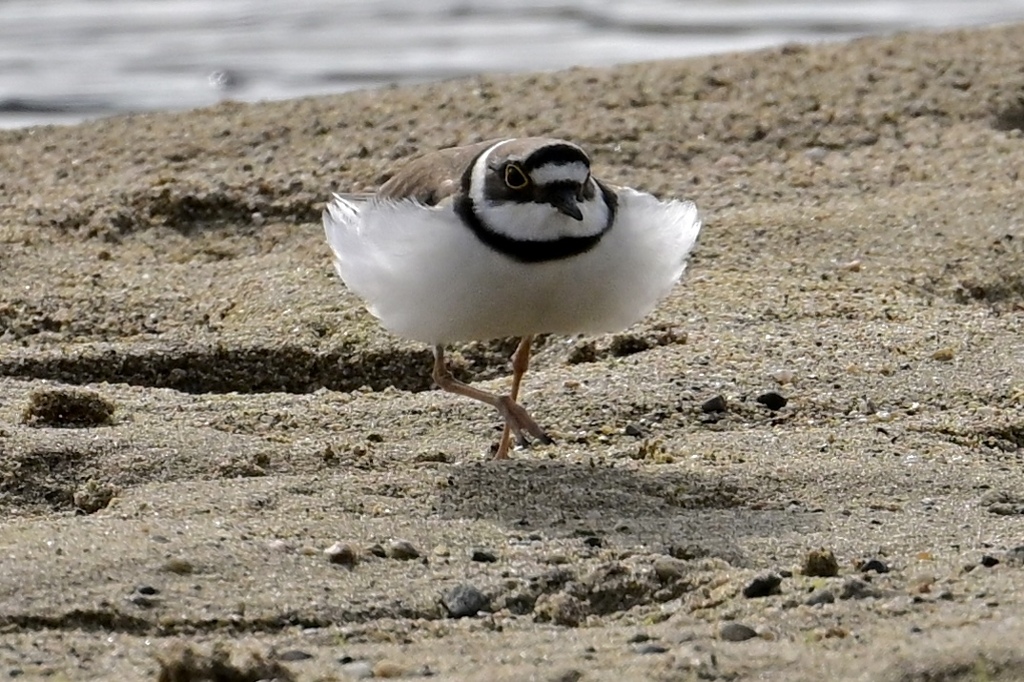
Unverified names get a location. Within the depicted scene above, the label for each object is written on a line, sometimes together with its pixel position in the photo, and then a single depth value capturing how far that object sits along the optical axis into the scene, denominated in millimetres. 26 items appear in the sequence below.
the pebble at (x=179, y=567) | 7184
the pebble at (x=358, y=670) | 6285
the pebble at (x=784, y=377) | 10172
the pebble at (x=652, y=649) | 6387
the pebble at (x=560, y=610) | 6953
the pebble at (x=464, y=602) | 6977
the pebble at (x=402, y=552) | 7535
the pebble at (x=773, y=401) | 9898
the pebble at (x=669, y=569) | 7254
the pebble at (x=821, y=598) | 6867
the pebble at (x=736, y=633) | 6527
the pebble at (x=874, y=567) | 7215
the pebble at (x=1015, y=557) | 7168
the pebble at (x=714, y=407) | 9844
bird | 9094
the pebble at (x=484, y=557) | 7504
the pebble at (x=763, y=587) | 6977
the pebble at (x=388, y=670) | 6281
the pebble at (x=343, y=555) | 7406
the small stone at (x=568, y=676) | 6109
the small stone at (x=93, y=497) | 8484
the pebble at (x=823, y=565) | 7195
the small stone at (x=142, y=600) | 6867
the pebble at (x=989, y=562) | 7184
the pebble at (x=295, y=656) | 6465
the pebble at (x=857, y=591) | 6914
